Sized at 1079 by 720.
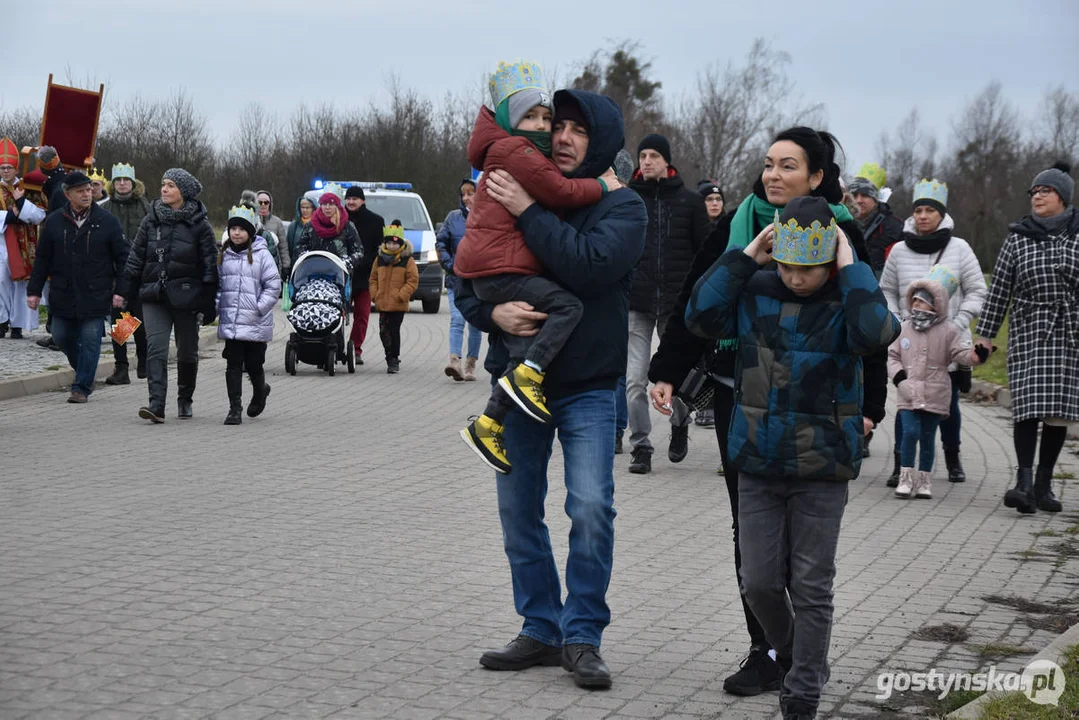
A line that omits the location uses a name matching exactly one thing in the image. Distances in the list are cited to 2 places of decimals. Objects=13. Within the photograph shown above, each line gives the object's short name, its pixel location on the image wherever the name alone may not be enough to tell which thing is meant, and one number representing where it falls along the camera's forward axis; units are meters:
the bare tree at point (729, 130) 62.16
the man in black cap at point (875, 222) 12.62
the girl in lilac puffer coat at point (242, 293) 13.06
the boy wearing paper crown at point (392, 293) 18.05
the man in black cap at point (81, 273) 13.87
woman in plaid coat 9.30
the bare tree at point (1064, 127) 71.19
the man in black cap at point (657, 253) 11.05
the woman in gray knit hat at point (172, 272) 12.83
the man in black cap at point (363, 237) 18.11
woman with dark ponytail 5.06
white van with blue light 28.75
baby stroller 16.67
